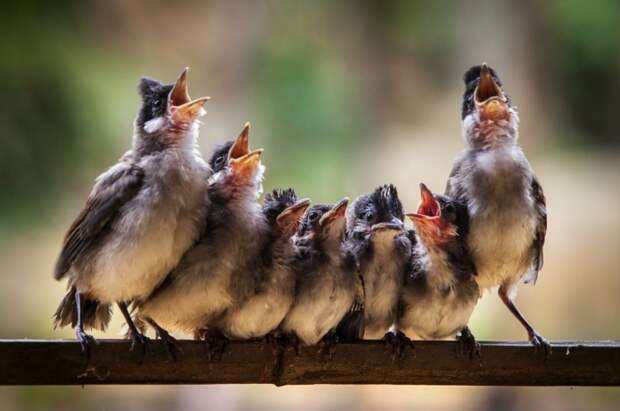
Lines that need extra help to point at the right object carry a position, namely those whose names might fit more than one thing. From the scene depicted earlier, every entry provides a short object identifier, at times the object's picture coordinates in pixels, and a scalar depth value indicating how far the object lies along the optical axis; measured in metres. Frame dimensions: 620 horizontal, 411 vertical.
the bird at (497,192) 4.45
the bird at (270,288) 4.21
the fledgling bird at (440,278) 4.38
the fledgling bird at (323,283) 4.27
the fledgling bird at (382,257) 4.44
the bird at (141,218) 4.09
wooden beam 4.06
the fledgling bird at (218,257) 4.18
